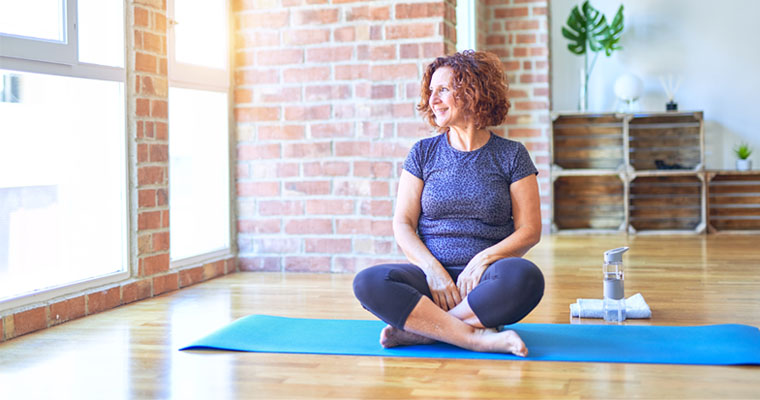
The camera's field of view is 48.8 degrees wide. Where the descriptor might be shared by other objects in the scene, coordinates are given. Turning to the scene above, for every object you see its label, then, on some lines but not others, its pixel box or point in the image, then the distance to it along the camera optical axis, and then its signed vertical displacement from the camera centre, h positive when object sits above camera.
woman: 2.49 -0.17
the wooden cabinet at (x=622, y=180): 6.80 -0.03
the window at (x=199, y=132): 4.01 +0.24
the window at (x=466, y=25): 6.05 +1.09
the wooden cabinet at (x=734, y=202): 6.69 -0.25
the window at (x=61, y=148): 2.93 +0.12
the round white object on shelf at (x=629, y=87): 6.59 +0.67
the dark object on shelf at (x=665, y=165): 6.66 +0.05
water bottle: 3.06 -0.44
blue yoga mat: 2.47 -0.54
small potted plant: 6.49 +0.08
